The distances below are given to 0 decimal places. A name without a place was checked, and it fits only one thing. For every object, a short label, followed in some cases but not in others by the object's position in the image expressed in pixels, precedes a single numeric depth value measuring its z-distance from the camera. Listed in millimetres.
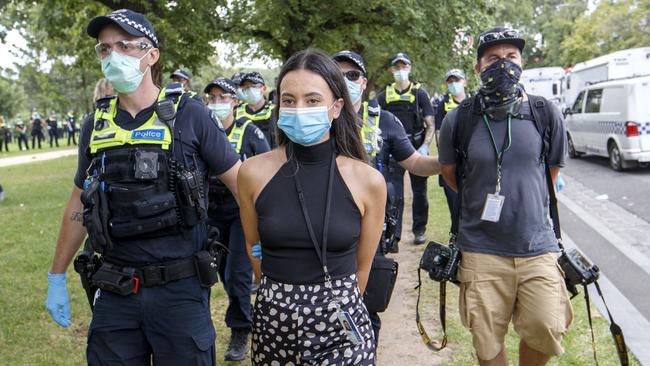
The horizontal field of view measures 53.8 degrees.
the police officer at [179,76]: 7590
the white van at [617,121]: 13977
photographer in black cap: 3402
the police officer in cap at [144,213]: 2742
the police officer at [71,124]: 42594
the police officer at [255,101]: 6883
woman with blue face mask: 2441
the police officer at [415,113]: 8023
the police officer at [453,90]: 8602
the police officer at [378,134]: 4180
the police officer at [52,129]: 40688
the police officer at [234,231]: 4852
